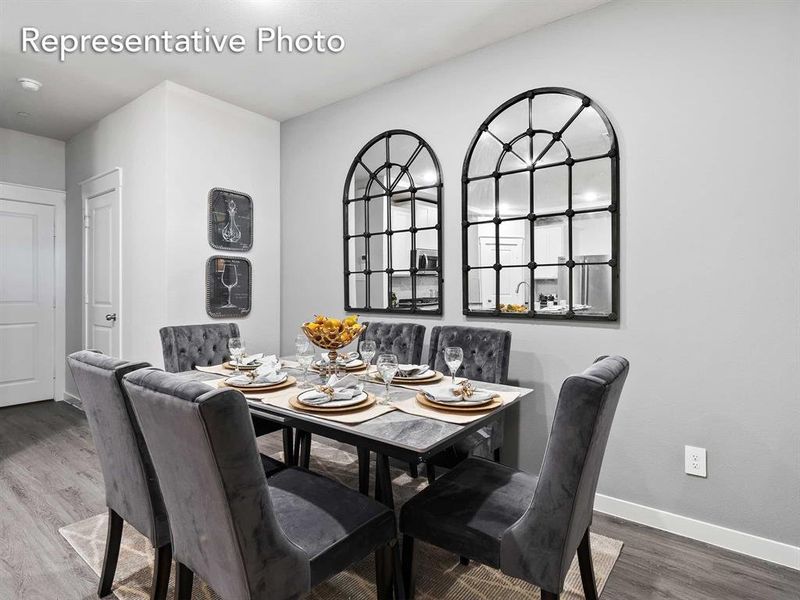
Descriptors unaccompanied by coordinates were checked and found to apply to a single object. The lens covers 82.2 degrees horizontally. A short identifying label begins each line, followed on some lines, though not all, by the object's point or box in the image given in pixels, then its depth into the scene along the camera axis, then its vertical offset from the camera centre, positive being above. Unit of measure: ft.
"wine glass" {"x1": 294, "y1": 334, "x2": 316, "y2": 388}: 6.85 -0.81
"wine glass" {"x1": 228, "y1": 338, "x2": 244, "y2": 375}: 7.74 -0.81
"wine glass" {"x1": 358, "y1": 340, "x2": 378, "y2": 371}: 6.77 -0.76
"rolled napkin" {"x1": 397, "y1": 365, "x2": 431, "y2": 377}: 7.07 -1.12
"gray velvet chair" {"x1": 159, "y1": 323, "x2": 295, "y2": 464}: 8.87 -0.95
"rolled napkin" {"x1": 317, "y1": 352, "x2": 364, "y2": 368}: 7.70 -1.07
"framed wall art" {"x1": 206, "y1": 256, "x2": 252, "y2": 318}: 11.64 +0.33
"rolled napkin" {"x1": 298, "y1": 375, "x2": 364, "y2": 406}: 5.54 -1.18
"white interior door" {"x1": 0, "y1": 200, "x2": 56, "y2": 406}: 14.02 -0.05
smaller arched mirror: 9.89 +1.65
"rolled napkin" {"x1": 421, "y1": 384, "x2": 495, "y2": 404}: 5.59 -1.22
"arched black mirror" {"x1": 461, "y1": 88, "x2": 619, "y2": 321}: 7.77 +1.59
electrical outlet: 6.90 -2.48
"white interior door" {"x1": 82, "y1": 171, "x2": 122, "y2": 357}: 12.34 +1.01
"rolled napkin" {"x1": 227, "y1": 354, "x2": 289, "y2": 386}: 6.50 -1.14
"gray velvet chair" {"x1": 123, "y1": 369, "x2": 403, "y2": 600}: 3.40 -1.71
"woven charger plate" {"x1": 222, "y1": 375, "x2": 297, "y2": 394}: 6.26 -1.22
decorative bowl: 6.68 -0.50
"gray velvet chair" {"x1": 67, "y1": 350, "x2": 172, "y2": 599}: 4.60 -1.60
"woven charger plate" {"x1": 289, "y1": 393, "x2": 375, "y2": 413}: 5.25 -1.26
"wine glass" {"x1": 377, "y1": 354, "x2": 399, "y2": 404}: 5.72 -0.85
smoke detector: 10.59 +5.08
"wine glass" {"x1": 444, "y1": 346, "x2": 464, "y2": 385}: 6.21 -0.79
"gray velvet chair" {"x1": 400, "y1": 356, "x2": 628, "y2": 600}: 3.86 -2.16
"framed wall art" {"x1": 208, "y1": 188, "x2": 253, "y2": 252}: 11.68 +2.09
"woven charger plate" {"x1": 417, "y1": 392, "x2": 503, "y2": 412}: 5.39 -1.29
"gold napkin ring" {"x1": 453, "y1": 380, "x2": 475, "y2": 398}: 5.76 -1.18
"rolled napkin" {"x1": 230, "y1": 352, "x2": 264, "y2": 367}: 7.92 -1.07
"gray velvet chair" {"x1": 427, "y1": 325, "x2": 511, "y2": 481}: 7.30 -1.12
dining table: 4.42 -1.37
